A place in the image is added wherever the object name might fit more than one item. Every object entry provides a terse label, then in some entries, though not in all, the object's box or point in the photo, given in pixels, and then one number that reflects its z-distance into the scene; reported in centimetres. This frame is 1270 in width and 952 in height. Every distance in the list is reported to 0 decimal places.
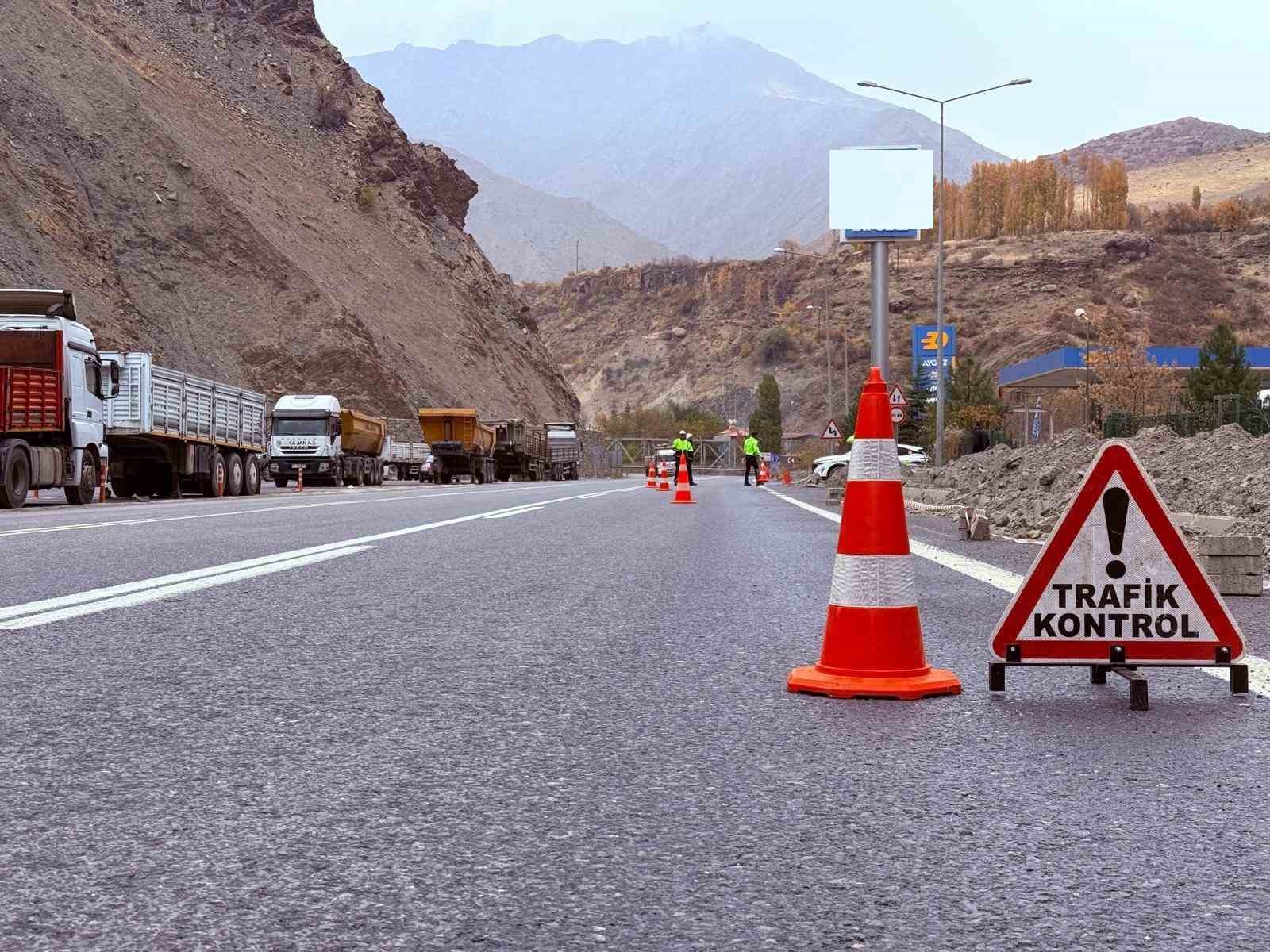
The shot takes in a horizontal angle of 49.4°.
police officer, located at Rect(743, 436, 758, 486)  4056
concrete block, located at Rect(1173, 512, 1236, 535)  1010
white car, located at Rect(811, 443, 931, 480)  4237
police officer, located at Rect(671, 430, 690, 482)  3141
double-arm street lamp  3584
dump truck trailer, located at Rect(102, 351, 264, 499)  2562
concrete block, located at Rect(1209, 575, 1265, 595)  836
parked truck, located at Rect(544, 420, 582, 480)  6506
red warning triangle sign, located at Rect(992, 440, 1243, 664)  482
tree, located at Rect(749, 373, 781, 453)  11438
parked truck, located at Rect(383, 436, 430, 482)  5091
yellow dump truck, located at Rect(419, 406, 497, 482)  5059
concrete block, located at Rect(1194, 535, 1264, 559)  830
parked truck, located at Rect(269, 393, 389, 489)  3972
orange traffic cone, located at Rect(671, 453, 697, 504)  2394
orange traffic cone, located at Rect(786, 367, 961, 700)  487
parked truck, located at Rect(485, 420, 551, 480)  5759
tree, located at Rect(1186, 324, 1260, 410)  6081
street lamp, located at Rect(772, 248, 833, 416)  6500
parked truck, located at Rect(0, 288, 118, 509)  2075
